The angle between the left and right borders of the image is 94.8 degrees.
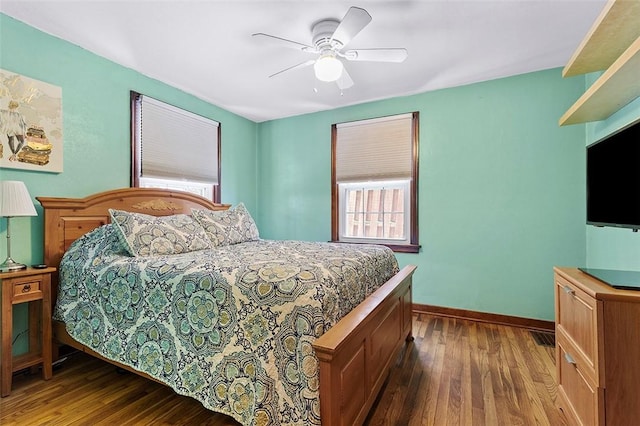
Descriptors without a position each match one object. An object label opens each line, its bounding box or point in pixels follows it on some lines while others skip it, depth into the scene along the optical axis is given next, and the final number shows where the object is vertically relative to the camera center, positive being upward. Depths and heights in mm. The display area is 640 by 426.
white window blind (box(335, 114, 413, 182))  3529 +799
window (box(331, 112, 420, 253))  3508 +398
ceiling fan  2006 +1209
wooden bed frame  1258 -595
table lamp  1872 +54
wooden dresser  1164 -572
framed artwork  2074 +652
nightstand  1843 -729
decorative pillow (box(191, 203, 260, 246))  2707 -128
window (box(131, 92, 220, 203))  2934 +710
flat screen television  1459 +191
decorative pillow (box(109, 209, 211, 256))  2070 -170
